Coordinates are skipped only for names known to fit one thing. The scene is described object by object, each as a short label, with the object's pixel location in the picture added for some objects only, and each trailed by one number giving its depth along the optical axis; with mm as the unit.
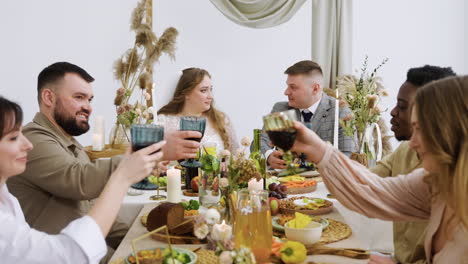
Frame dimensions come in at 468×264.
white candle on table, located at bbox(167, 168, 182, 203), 2029
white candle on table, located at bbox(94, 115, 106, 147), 3222
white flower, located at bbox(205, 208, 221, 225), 1329
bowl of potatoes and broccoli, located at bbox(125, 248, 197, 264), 1204
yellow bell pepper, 1283
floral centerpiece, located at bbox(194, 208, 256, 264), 1136
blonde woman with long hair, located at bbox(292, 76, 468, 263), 1146
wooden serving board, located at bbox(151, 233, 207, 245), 1499
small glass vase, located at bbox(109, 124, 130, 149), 3383
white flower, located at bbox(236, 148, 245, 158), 1775
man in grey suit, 3443
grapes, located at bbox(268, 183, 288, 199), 2055
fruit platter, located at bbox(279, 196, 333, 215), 1819
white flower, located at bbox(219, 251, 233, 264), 1139
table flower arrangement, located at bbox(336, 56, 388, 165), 2232
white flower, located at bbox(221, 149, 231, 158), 2057
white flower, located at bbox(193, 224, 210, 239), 1322
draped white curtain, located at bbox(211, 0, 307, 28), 4215
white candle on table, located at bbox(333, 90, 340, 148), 2211
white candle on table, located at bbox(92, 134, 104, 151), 3252
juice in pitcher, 1317
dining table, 1485
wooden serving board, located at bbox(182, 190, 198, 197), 2219
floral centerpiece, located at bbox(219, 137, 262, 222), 1597
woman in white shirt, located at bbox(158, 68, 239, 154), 3791
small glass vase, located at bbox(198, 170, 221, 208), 2006
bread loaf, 1538
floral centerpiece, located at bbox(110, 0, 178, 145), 3564
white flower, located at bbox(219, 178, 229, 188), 1645
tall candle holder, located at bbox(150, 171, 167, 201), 2127
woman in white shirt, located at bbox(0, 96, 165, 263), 1147
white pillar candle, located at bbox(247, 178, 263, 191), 1899
